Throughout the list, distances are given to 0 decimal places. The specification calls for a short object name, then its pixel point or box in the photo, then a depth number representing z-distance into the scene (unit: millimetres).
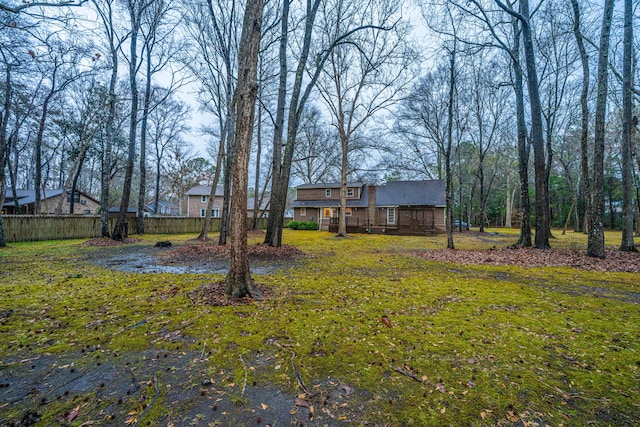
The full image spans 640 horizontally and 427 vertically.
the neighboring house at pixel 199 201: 37469
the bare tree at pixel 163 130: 26781
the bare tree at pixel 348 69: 12453
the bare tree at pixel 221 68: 12044
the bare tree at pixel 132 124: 13695
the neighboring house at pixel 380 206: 25031
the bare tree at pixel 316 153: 26941
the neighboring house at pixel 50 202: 25859
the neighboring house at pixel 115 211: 33750
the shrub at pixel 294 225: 28188
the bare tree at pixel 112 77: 12984
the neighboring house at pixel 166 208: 48091
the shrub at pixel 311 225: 27938
